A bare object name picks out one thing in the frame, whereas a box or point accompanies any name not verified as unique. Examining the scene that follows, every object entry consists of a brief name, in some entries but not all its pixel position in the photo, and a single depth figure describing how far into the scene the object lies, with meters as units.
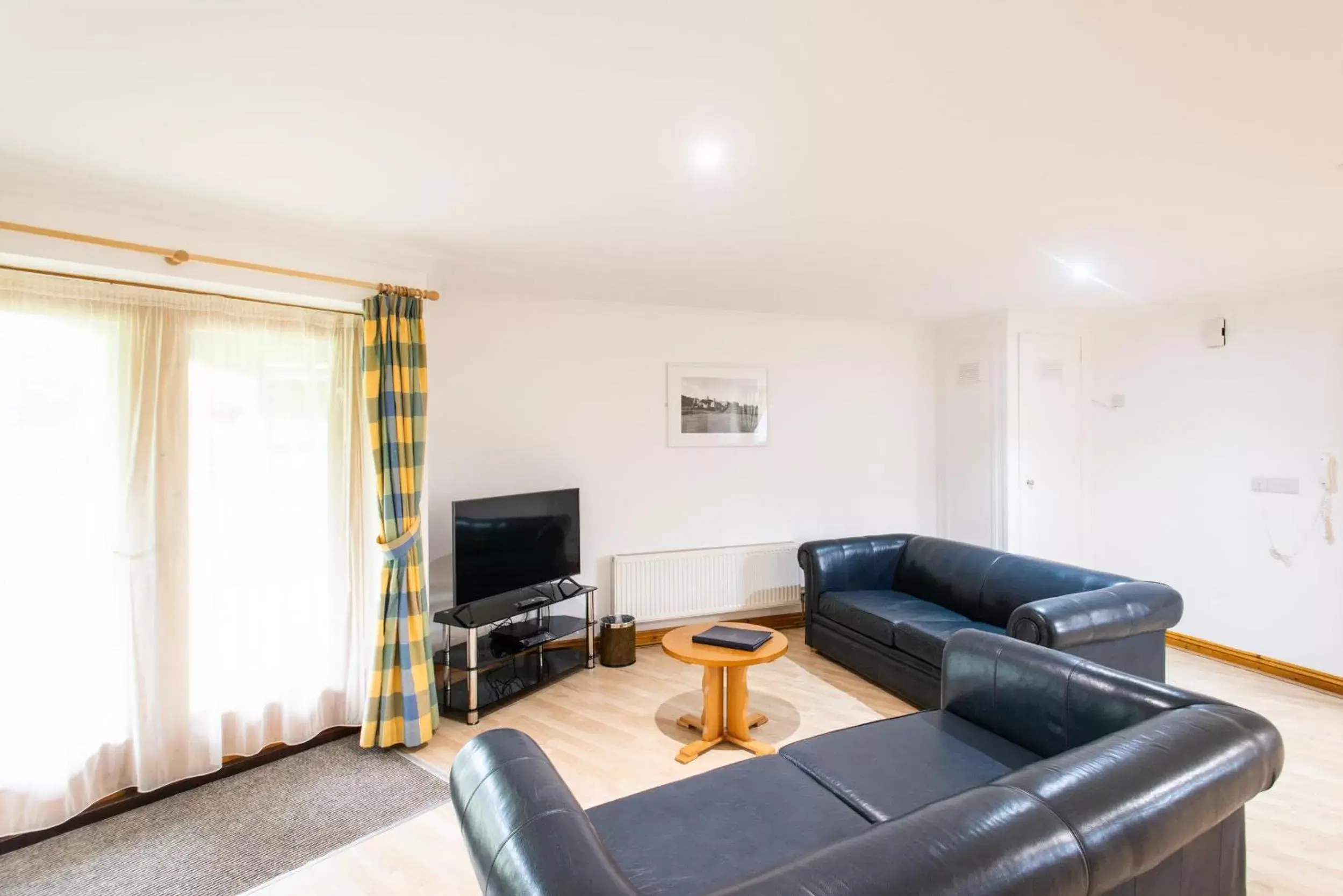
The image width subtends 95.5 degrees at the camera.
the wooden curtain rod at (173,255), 2.14
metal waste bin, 4.00
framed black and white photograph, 4.56
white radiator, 4.30
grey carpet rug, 2.13
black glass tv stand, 3.29
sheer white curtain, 2.30
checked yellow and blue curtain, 2.94
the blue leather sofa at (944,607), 2.84
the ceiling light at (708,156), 1.92
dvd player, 3.56
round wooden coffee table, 2.93
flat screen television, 3.36
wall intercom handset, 3.61
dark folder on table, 3.03
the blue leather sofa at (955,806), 1.13
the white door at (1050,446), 4.63
